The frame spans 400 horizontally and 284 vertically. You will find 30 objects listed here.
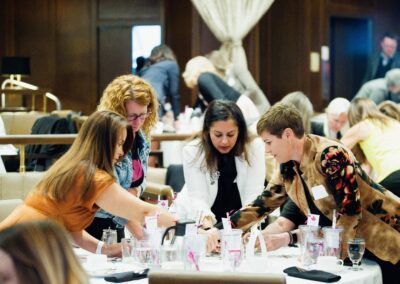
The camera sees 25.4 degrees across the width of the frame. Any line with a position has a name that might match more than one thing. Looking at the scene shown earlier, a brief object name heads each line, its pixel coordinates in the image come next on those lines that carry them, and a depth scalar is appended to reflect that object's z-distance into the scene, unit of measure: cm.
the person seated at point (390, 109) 713
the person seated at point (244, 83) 930
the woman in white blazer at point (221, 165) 483
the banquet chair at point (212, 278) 272
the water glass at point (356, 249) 372
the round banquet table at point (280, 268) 358
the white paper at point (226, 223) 385
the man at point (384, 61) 1105
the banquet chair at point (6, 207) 438
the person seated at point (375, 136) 659
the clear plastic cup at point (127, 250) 382
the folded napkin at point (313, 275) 351
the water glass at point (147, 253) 373
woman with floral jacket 390
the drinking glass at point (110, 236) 403
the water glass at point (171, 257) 374
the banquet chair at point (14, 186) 585
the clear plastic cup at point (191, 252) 358
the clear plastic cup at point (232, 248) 368
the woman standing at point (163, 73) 898
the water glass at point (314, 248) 380
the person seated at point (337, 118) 757
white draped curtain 1004
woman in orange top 380
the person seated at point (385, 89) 897
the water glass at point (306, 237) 380
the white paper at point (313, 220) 381
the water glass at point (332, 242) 381
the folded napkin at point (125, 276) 351
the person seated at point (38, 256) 191
